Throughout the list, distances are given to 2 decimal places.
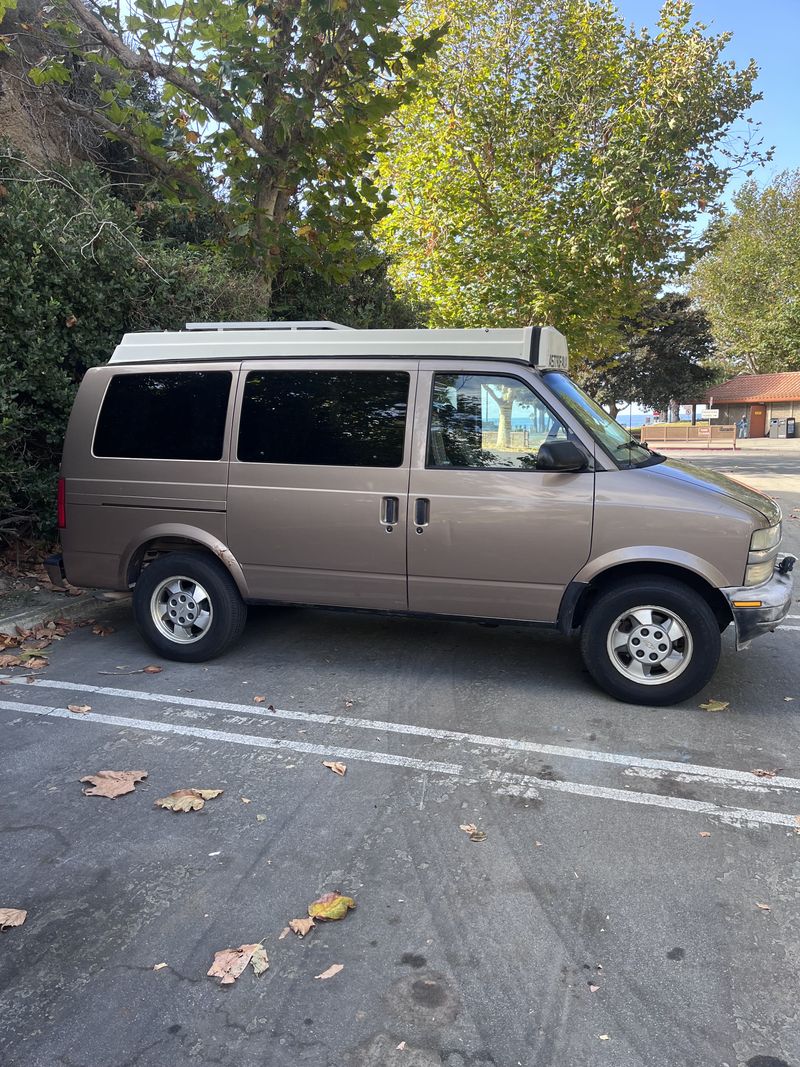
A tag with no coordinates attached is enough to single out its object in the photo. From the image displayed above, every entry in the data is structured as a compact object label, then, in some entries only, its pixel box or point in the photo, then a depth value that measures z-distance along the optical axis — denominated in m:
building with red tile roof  52.06
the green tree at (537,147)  17.41
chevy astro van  4.65
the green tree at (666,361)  39.97
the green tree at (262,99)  8.22
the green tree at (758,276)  45.75
